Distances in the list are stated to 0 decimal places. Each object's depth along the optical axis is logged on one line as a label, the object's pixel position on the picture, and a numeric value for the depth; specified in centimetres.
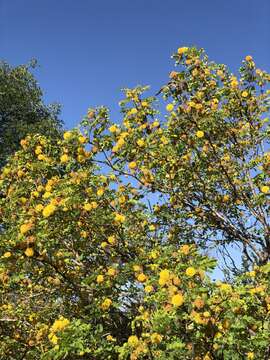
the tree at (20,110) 1454
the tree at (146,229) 339
